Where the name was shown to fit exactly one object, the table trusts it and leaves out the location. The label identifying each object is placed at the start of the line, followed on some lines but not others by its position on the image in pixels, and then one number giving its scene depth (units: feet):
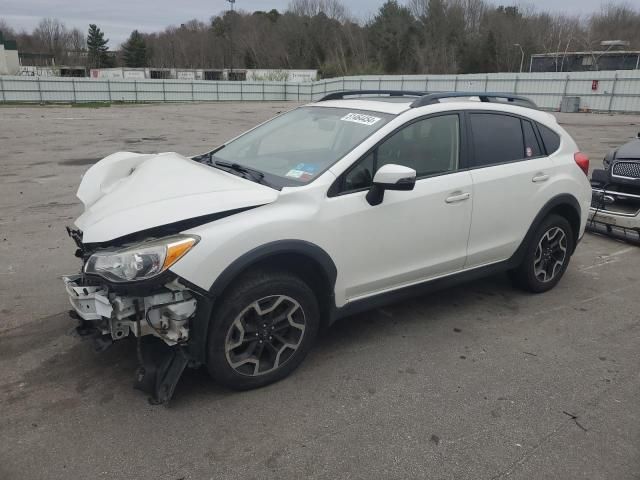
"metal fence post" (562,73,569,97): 110.93
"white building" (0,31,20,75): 203.26
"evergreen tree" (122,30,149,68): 326.85
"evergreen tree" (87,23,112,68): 328.29
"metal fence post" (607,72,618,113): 102.37
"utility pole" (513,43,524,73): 222.69
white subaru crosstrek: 9.66
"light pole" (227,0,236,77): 353.51
